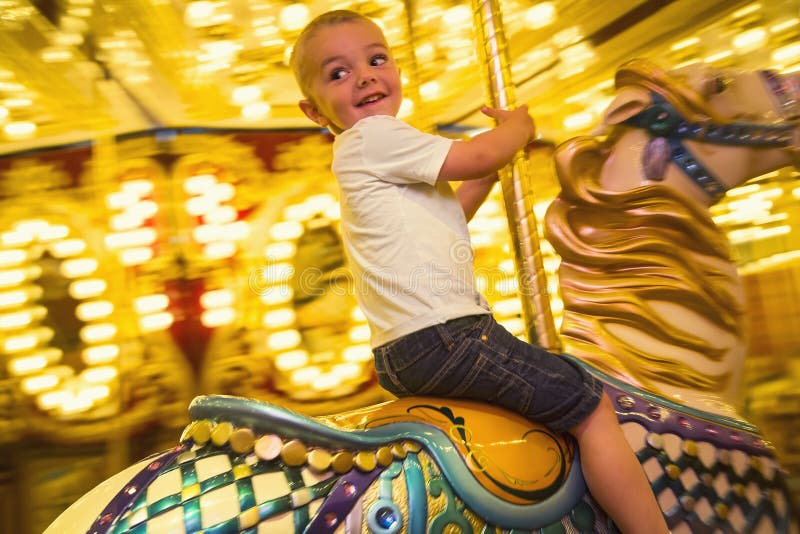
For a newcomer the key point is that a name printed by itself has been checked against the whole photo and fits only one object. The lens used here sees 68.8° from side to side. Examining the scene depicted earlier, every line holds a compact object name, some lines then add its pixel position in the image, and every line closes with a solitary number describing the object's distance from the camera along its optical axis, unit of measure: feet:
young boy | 2.96
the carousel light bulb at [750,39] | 6.12
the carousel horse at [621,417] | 2.57
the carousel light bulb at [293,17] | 6.88
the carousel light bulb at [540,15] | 6.94
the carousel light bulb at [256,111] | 8.61
